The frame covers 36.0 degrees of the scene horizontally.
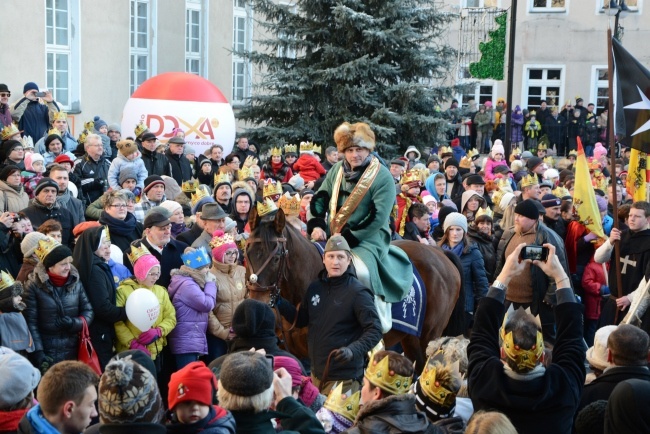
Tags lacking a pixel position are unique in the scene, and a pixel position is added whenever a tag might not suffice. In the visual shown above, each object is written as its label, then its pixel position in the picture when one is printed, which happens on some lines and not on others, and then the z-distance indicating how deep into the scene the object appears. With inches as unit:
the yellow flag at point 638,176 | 445.7
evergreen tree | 813.2
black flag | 388.5
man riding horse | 337.4
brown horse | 306.5
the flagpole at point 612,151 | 380.5
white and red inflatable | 705.6
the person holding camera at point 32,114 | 642.2
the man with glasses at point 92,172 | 517.7
